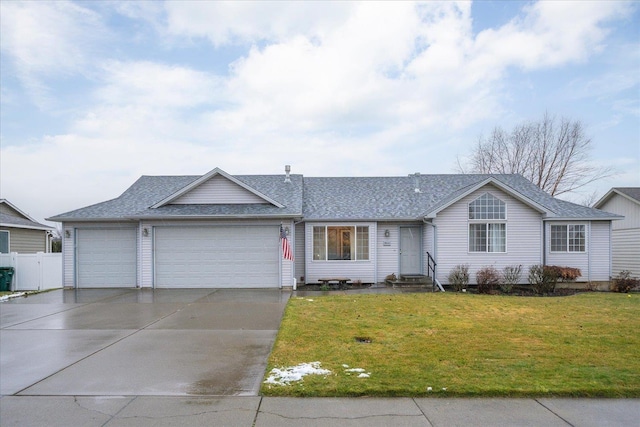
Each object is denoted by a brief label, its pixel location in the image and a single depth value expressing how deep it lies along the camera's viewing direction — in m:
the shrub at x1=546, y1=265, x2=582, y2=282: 15.73
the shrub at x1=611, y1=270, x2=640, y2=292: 15.08
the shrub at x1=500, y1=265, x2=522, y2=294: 15.36
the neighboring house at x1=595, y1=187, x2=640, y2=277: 19.48
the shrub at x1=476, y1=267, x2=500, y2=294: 15.44
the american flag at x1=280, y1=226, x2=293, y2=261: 15.01
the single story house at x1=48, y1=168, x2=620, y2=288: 15.88
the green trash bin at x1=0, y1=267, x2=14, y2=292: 16.81
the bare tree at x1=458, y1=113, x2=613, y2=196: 31.44
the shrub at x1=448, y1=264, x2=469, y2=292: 15.59
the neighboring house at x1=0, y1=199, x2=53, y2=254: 21.16
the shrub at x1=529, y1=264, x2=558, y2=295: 14.95
